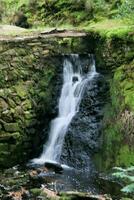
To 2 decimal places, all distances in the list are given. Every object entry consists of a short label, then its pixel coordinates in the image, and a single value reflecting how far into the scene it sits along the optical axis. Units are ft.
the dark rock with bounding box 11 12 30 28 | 51.49
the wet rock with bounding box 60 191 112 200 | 21.77
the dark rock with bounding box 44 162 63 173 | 28.83
